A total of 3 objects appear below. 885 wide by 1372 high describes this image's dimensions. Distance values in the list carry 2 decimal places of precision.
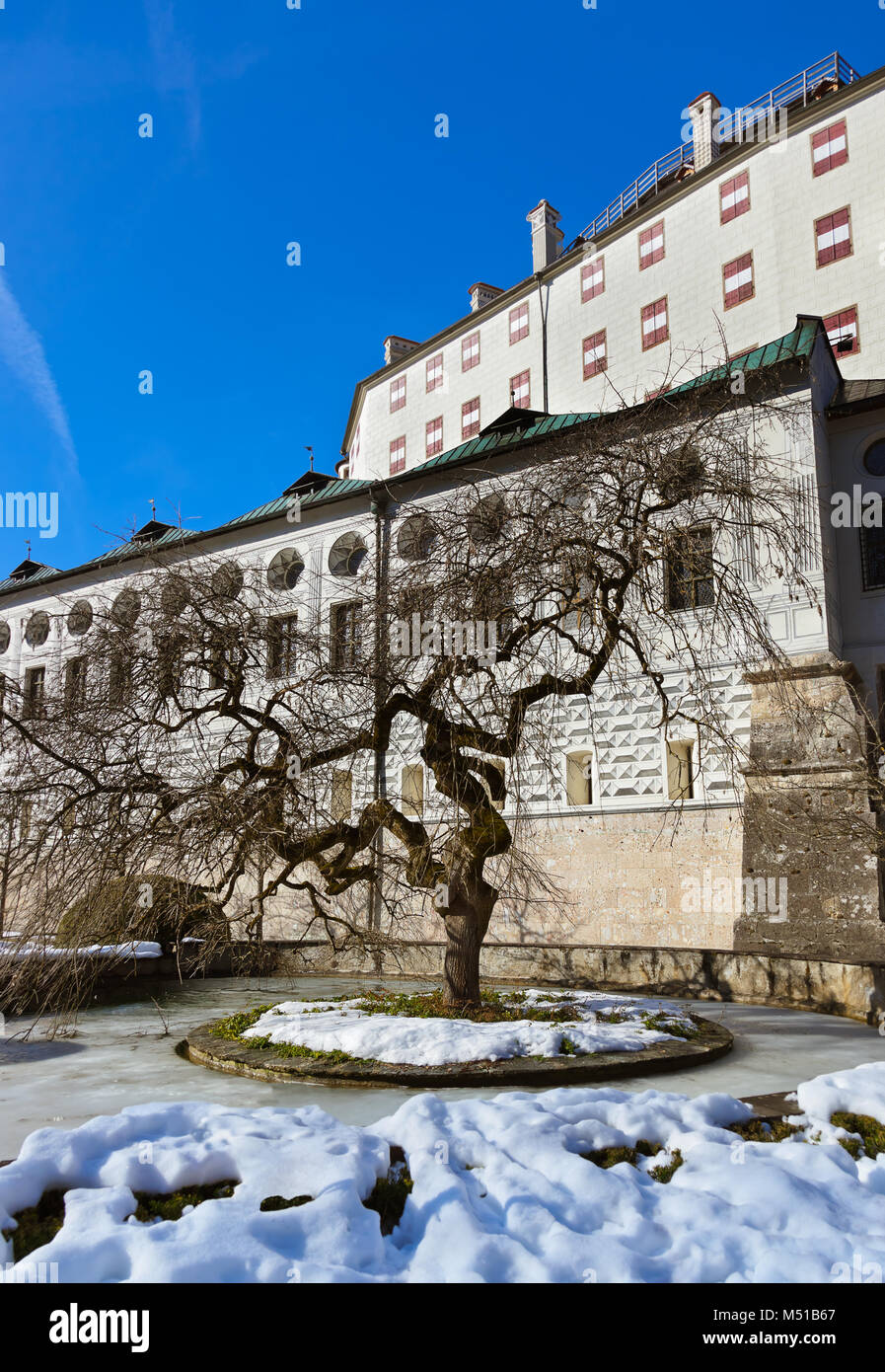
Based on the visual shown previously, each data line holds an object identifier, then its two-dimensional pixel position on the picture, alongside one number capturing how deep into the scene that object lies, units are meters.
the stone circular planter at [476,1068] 6.90
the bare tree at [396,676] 7.70
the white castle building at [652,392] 14.81
